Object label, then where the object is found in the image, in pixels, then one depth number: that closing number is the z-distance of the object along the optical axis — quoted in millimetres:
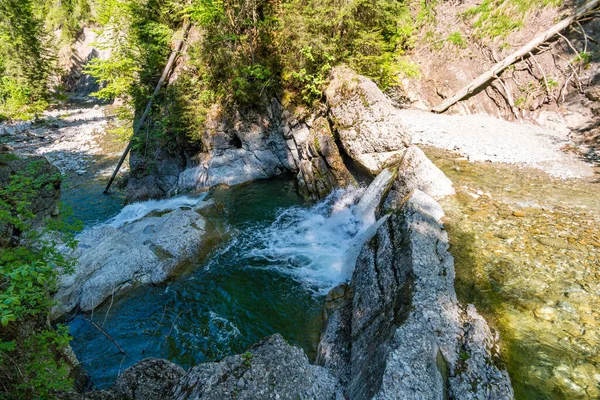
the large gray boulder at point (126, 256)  7855
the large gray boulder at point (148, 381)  4164
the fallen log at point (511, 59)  12414
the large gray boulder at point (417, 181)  7719
